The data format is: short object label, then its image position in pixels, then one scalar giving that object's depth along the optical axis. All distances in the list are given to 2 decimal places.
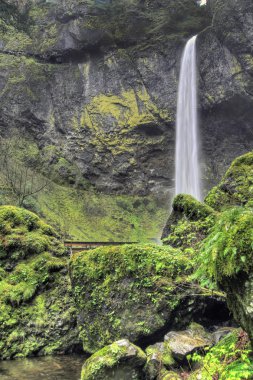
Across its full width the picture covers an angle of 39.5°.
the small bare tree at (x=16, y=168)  33.57
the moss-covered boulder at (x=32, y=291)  8.52
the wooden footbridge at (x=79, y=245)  16.80
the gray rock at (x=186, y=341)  5.99
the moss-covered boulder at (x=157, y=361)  5.87
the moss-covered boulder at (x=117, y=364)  5.69
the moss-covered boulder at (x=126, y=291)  7.46
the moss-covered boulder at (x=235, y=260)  3.37
